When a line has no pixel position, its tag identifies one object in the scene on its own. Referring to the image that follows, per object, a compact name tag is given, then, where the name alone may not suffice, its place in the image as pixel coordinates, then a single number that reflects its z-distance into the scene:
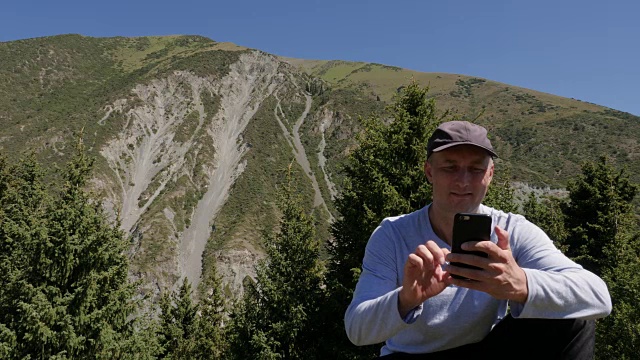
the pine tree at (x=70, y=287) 9.35
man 1.81
